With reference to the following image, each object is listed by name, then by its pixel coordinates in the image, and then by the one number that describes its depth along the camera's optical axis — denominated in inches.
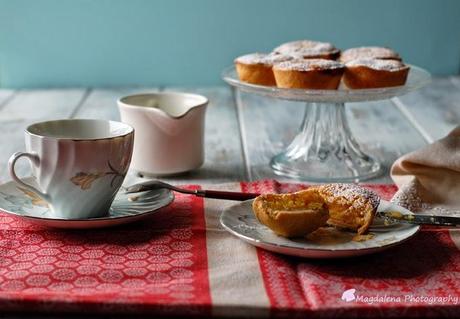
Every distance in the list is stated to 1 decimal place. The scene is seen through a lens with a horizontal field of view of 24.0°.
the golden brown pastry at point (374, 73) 46.8
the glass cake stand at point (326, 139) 45.8
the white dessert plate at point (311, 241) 34.6
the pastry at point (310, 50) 49.7
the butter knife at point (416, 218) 37.1
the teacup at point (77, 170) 36.6
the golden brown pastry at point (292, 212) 35.3
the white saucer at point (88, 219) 36.9
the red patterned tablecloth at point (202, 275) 32.0
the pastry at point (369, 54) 50.4
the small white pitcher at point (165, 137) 45.0
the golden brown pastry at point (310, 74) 46.2
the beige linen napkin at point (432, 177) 41.7
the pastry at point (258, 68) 48.4
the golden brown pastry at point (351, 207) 36.3
